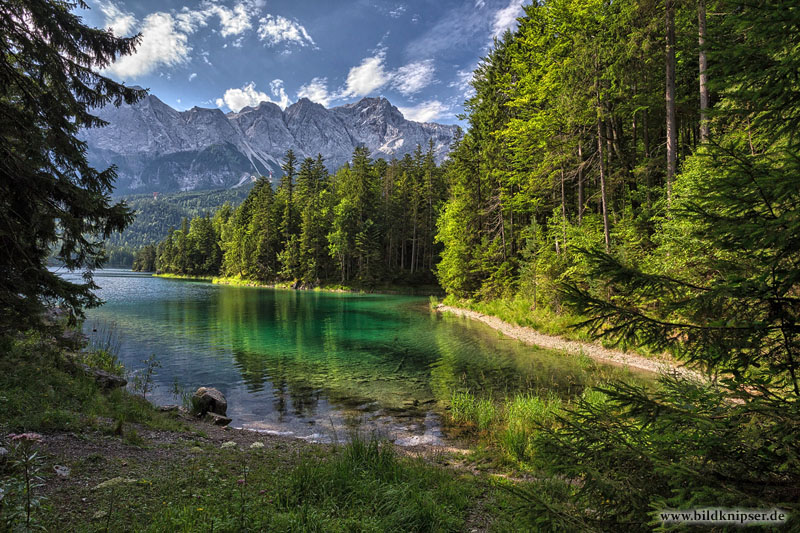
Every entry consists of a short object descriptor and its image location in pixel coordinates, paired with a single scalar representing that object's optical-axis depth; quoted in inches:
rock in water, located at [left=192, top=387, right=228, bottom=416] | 397.1
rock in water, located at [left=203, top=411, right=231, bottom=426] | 370.3
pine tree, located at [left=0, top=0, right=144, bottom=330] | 276.1
